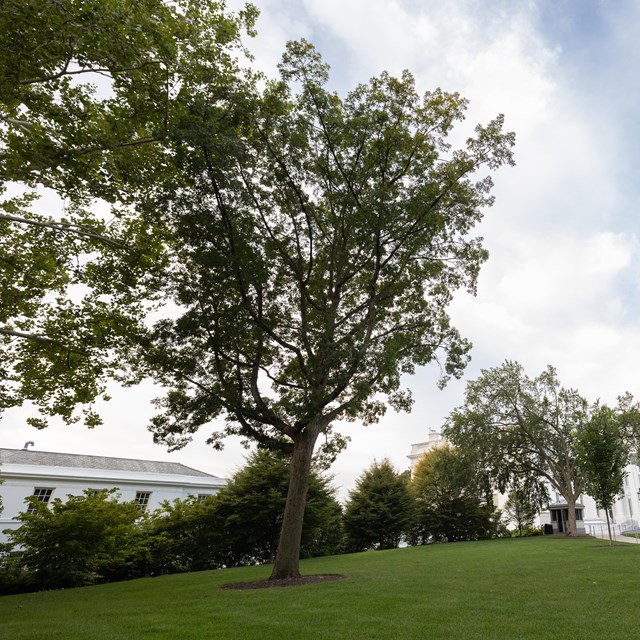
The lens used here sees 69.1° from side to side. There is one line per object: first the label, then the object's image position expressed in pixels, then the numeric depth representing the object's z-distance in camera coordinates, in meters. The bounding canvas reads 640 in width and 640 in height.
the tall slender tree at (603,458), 19.98
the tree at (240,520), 20.73
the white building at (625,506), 49.78
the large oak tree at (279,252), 12.41
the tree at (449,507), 32.12
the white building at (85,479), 26.94
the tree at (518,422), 31.31
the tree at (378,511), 29.36
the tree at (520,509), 34.72
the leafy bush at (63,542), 15.69
